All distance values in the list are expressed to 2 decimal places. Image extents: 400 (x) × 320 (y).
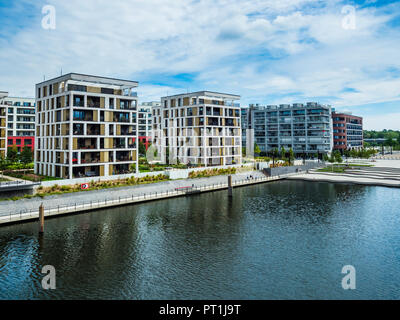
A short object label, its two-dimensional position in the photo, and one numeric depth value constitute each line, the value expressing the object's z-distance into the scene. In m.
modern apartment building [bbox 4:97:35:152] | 100.88
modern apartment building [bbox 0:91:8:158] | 75.81
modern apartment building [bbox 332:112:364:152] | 144.75
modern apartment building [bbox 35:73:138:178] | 58.56
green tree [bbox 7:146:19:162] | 70.94
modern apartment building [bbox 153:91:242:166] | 87.31
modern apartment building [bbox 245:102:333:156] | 130.40
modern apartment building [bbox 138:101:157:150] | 132.52
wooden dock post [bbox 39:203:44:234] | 37.12
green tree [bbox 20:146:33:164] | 69.25
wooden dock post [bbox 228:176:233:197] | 62.56
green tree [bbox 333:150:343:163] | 101.24
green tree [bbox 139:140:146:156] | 114.56
